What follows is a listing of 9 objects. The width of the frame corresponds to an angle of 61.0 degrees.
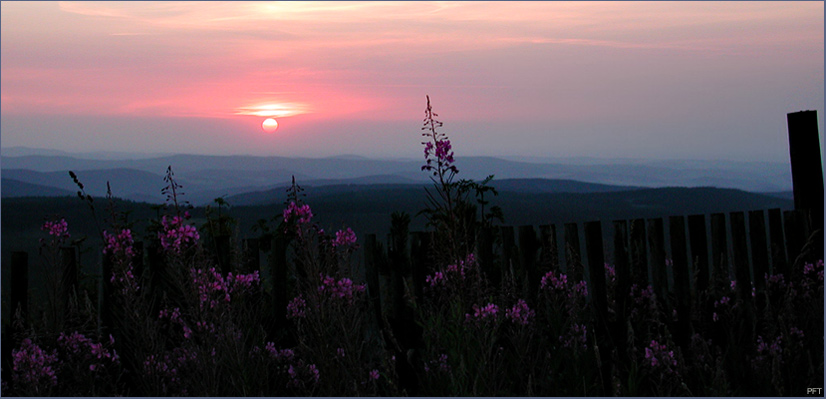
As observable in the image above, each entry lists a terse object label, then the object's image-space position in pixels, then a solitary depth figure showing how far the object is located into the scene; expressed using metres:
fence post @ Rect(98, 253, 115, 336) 5.04
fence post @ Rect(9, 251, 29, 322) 5.09
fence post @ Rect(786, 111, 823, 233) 6.41
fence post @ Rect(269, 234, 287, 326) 5.25
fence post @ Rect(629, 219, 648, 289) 5.47
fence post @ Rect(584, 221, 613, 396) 5.36
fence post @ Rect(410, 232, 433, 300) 5.19
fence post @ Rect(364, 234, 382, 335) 5.29
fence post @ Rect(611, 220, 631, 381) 5.31
